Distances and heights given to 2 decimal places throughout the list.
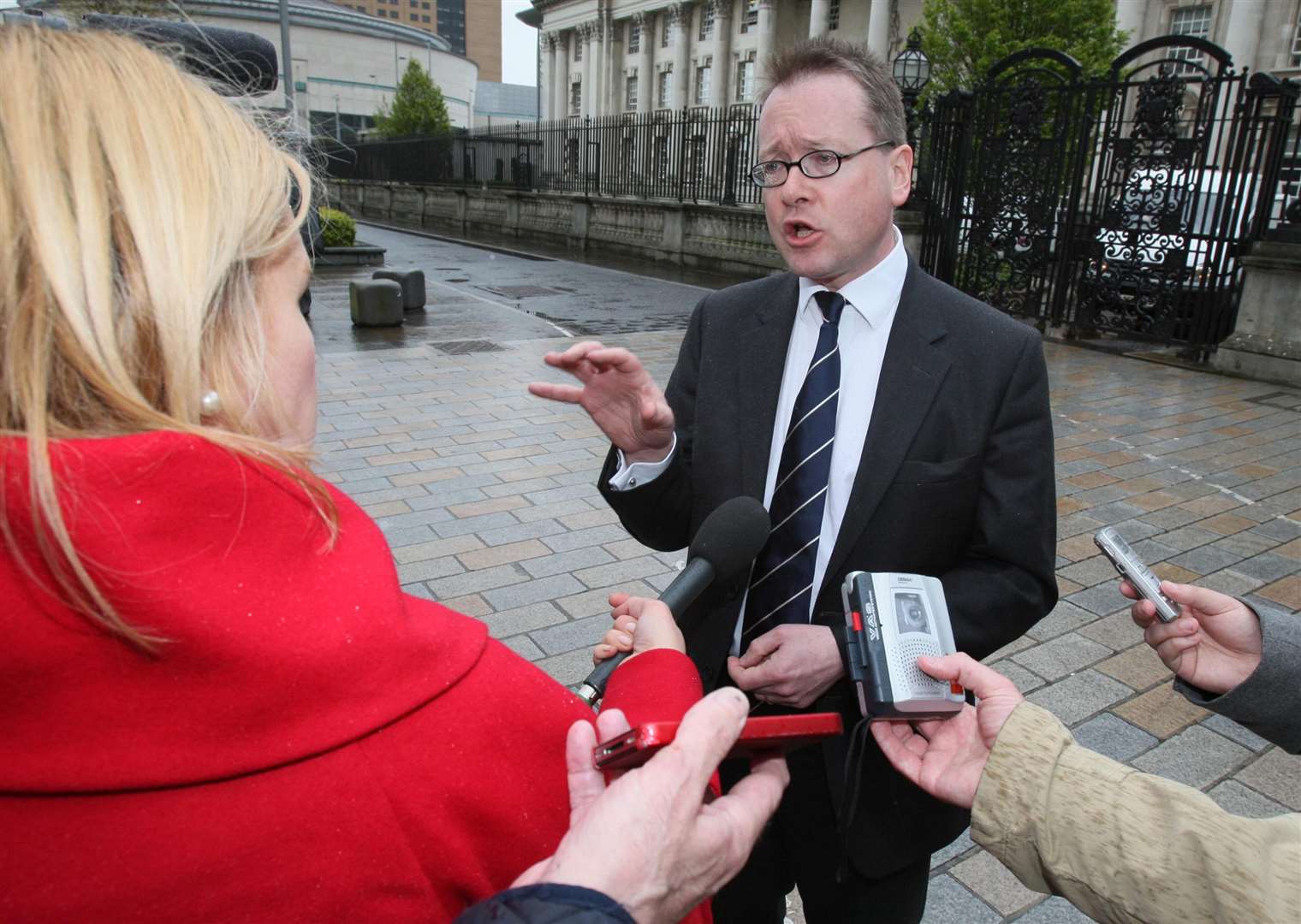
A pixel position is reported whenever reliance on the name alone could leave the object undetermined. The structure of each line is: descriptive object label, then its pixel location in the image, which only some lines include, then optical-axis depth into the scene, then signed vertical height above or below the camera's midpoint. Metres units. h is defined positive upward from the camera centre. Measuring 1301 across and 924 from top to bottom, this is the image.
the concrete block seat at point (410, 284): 12.57 -1.37
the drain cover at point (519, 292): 15.01 -1.74
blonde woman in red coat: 0.85 -0.39
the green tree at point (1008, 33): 19.95 +3.44
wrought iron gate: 10.00 +0.01
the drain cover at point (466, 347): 10.21 -1.79
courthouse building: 35.12 +8.25
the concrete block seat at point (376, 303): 11.23 -1.45
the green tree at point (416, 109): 50.97 +3.72
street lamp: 13.13 +1.72
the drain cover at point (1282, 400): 8.54 -1.76
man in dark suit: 1.90 -0.54
